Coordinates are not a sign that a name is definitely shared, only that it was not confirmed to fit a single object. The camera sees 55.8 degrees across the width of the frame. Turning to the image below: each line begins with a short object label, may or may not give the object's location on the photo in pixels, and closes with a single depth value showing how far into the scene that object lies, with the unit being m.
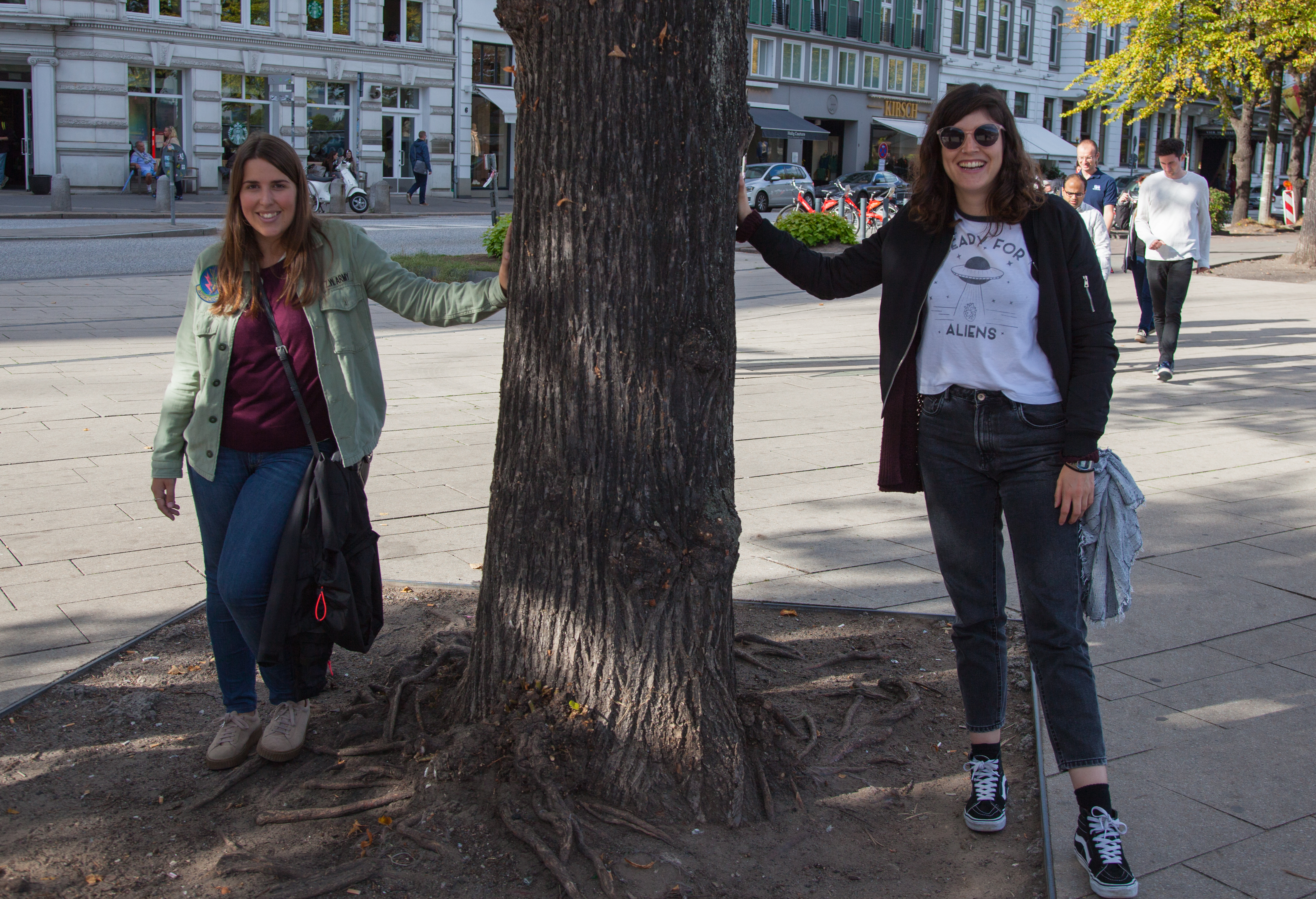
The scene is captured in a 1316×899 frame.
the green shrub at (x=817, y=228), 18.78
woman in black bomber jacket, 2.96
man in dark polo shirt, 10.12
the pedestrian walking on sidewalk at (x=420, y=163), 34.97
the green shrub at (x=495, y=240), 17.11
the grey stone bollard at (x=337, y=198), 29.47
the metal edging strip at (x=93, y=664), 3.70
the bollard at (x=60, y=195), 26.16
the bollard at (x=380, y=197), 30.03
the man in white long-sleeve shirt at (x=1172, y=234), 9.48
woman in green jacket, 3.23
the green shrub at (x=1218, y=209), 28.91
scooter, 29.47
